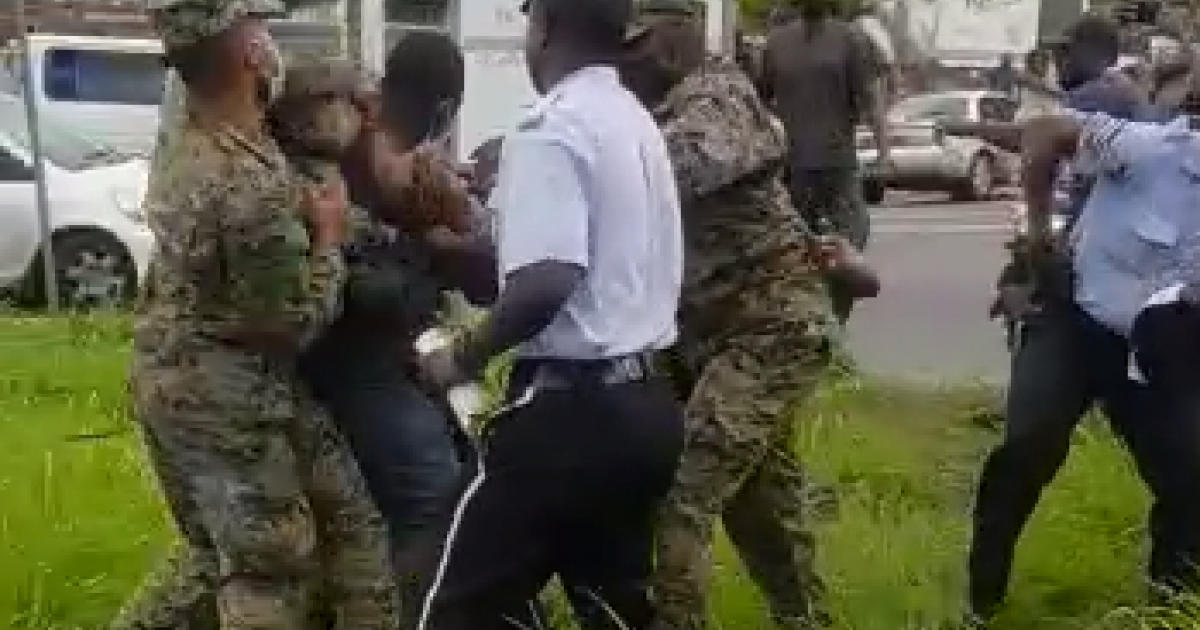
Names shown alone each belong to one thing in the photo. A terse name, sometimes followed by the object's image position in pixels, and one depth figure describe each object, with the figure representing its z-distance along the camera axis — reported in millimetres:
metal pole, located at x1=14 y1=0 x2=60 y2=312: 12336
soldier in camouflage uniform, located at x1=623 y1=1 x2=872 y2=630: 5586
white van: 18812
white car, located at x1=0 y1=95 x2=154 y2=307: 13938
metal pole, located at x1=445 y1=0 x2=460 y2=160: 14898
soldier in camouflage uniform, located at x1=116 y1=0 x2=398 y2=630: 4801
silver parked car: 28375
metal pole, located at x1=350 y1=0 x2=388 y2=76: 15172
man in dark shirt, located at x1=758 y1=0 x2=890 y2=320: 11180
